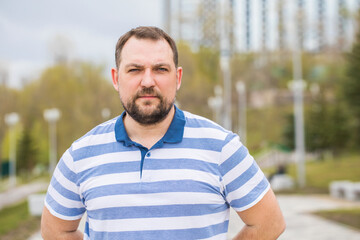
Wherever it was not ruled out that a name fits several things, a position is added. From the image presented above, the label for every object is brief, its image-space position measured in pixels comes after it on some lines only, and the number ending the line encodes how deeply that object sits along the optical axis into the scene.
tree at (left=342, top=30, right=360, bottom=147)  26.22
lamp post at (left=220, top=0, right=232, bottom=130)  63.34
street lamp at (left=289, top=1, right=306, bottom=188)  20.02
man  1.79
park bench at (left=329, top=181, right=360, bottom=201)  14.66
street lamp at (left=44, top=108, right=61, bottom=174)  28.41
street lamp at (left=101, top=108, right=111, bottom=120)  30.99
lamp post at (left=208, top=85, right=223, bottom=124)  41.10
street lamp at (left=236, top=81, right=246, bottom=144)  42.34
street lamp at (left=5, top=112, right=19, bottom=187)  24.53
